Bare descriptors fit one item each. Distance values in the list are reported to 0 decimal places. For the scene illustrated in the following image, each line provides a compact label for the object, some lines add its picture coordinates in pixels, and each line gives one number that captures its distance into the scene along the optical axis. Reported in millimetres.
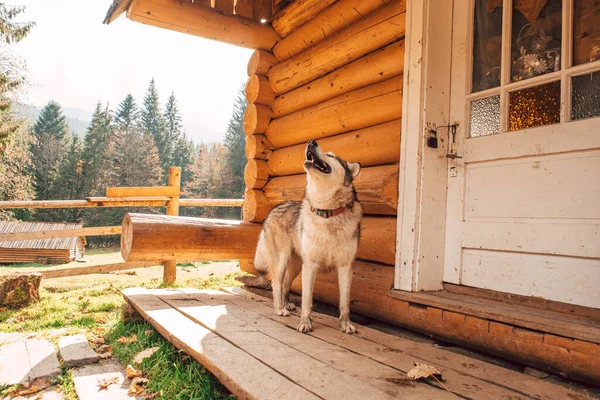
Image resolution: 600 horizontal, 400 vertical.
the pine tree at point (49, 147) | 37859
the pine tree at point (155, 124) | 52406
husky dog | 2998
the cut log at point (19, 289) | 5113
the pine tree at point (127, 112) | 53781
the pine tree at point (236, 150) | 44094
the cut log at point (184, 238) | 4312
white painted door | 2359
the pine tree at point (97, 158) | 38344
